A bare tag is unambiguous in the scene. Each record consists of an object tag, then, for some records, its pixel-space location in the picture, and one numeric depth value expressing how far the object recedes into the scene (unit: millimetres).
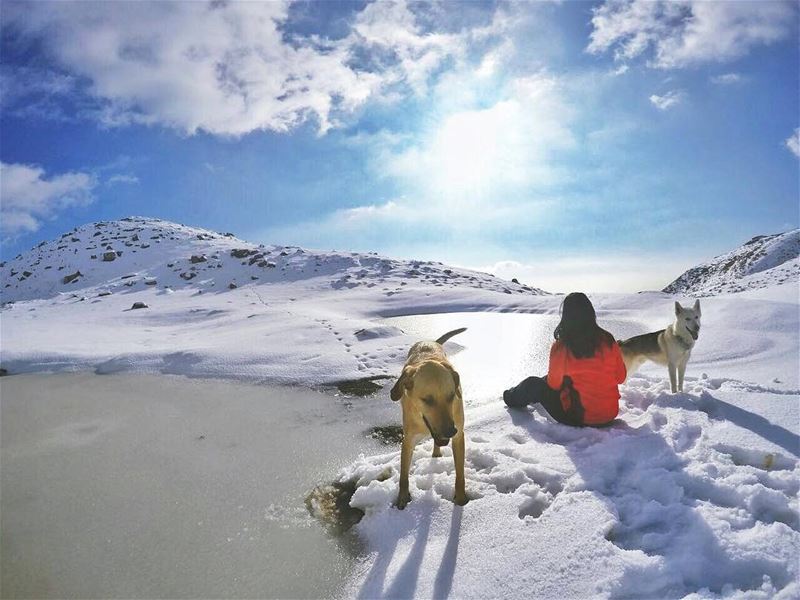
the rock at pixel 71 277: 33647
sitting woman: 4848
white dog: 5785
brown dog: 3354
